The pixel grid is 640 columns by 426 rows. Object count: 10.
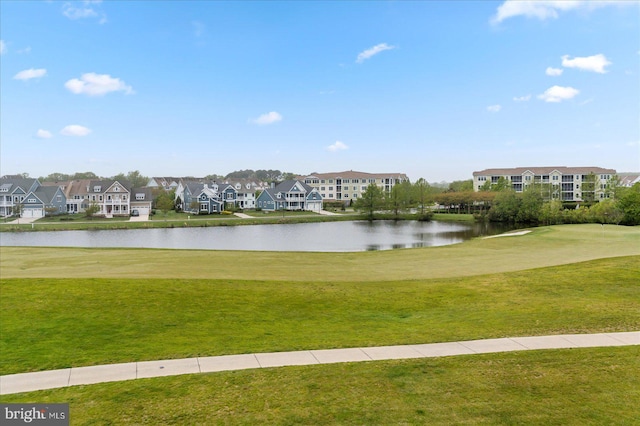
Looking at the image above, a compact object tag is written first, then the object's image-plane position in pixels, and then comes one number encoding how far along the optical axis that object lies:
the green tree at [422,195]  99.62
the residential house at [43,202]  87.38
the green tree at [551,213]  70.88
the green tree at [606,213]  60.84
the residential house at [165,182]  136.25
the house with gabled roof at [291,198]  110.00
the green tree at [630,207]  58.31
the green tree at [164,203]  94.69
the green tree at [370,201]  92.88
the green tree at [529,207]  76.12
